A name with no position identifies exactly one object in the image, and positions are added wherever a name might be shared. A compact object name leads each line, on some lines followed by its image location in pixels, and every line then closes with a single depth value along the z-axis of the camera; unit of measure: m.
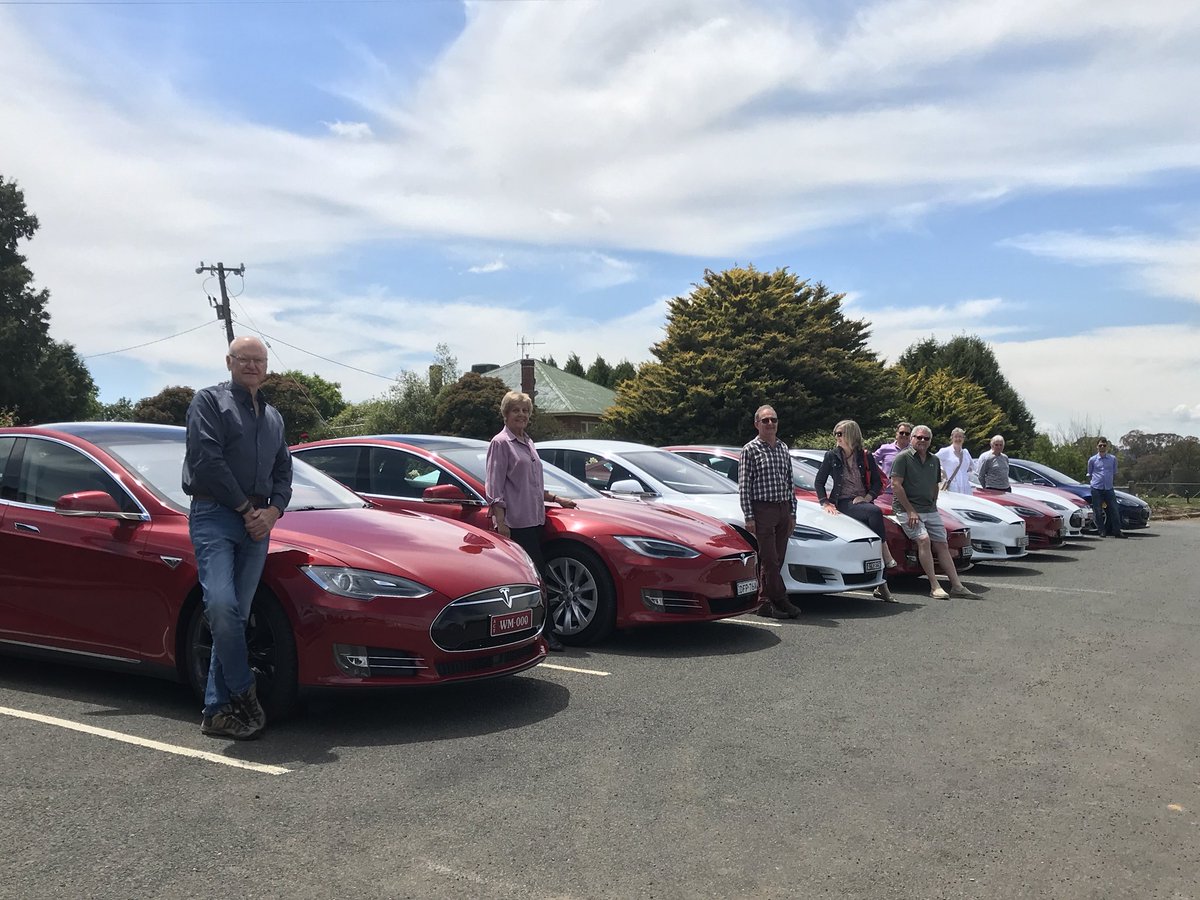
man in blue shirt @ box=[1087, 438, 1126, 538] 18.58
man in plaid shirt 8.53
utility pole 41.78
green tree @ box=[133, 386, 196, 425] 59.97
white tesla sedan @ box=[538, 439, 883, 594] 8.88
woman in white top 14.20
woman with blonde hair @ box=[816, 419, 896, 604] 9.81
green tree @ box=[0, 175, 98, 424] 43.78
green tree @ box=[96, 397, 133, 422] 59.82
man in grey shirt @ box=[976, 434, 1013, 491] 15.89
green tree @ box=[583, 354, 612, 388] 89.69
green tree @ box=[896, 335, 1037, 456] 61.50
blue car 19.34
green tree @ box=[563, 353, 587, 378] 92.94
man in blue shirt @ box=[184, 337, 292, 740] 4.70
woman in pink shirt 7.11
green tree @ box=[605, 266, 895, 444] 38.41
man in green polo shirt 10.16
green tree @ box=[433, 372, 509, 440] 51.12
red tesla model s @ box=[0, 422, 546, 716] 4.88
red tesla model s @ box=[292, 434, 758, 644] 7.04
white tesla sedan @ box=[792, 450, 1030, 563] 12.24
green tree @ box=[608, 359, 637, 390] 86.33
